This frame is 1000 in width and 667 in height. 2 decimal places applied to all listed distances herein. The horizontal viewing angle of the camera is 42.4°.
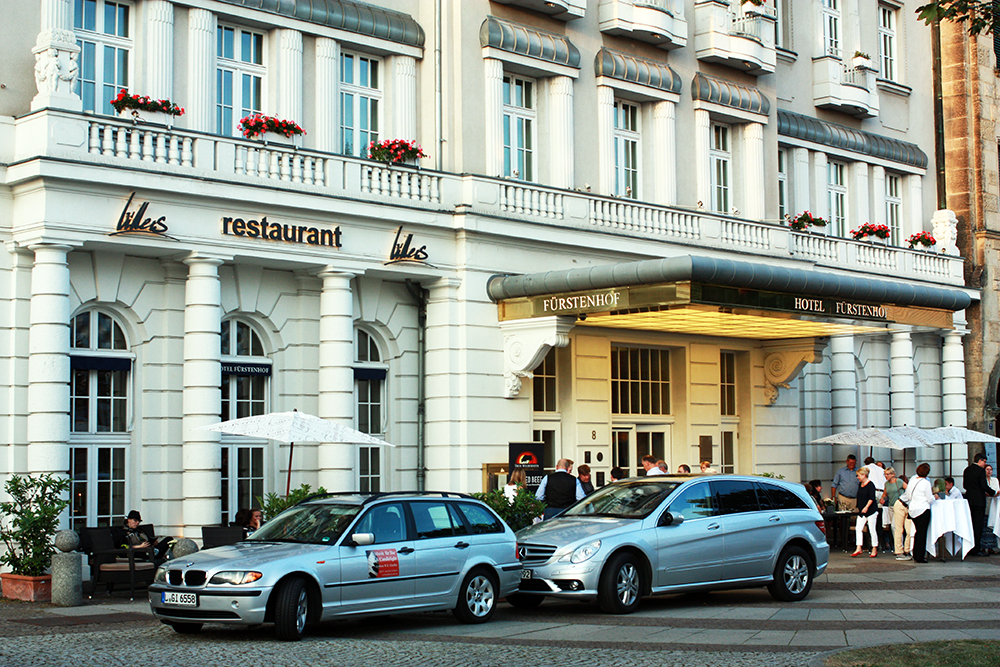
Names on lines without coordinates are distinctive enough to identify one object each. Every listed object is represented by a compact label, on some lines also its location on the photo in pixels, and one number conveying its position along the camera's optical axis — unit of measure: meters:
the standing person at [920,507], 24.00
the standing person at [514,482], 22.12
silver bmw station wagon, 13.32
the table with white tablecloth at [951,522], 24.19
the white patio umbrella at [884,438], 28.59
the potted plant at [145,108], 20.03
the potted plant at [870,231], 33.72
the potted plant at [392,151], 23.25
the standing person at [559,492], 20.69
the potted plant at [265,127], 21.73
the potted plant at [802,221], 31.34
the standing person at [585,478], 21.49
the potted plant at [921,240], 35.09
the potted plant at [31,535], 17.39
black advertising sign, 24.34
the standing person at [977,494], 25.11
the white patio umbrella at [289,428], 18.28
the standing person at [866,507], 24.84
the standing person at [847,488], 26.84
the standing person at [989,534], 25.86
